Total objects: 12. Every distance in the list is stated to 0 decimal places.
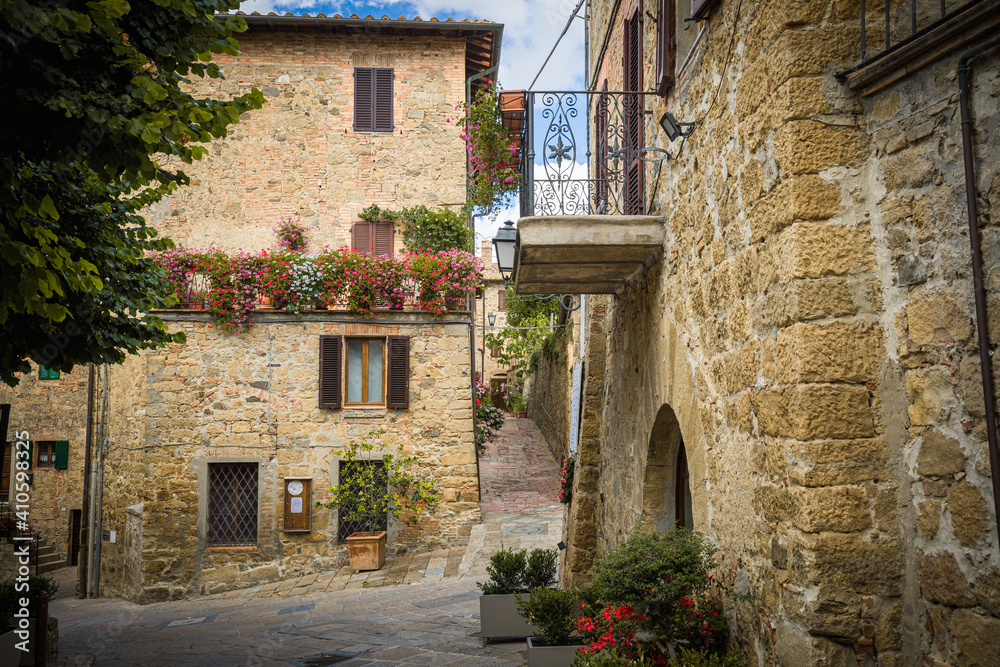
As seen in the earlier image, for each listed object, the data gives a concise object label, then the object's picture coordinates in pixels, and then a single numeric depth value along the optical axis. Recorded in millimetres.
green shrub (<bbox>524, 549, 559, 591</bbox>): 6391
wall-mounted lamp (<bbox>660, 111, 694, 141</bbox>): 3941
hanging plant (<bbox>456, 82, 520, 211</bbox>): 10195
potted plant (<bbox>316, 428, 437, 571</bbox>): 12039
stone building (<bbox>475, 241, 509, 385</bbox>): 30922
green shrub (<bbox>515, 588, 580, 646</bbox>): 5074
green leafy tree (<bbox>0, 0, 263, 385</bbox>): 3354
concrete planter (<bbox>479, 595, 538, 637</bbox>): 6332
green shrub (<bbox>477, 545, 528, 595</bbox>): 6418
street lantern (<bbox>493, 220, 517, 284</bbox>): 7266
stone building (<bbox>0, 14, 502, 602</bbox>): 12391
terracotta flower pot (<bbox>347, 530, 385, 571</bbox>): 11992
